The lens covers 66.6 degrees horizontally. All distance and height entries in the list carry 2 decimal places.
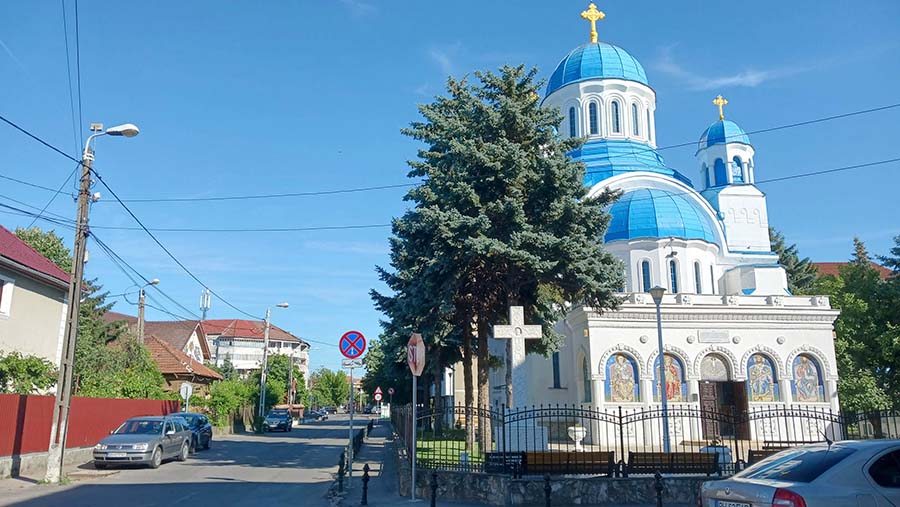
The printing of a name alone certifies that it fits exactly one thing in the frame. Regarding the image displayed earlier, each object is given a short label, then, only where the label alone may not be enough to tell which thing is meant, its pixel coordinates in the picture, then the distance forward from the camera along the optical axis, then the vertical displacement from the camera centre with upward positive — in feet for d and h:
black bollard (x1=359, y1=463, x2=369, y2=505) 43.04 -5.28
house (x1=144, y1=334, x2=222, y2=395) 143.74 +7.08
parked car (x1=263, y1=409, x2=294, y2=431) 151.12 -4.27
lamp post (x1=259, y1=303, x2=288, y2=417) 152.56 +2.23
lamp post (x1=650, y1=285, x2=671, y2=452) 63.98 +8.38
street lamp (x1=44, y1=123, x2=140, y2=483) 53.42 +5.52
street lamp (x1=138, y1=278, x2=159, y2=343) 123.56 +15.25
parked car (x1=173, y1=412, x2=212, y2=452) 87.86 -3.65
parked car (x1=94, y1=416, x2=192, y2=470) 63.10 -3.87
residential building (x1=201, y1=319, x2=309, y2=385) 351.87 +31.18
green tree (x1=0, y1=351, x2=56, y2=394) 67.21 +2.76
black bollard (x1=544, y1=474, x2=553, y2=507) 36.94 -4.71
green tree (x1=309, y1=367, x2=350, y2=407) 431.43 +8.11
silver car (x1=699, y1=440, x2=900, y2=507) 20.67 -2.52
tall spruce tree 61.00 +15.97
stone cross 53.42 +5.02
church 100.89 +19.06
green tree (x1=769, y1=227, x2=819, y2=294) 193.77 +38.02
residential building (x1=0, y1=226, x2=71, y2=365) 71.46 +11.05
